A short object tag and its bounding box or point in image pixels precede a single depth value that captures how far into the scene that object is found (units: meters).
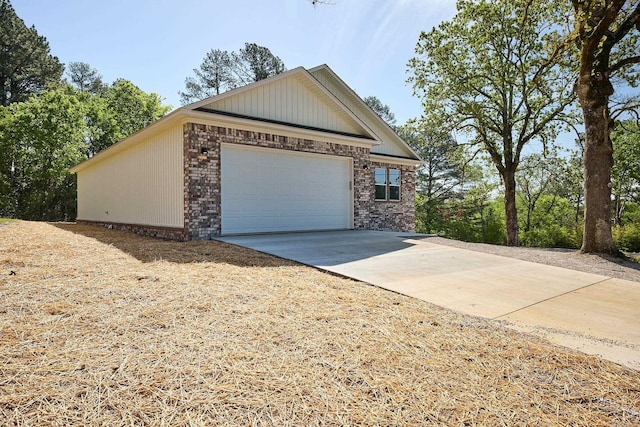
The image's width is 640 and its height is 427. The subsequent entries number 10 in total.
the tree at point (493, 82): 14.06
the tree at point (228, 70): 26.20
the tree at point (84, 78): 30.42
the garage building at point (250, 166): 8.73
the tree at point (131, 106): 27.91
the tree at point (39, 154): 20.84
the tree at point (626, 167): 19.11
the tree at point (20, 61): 23.50
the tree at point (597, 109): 7.70
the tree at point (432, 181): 28.41
